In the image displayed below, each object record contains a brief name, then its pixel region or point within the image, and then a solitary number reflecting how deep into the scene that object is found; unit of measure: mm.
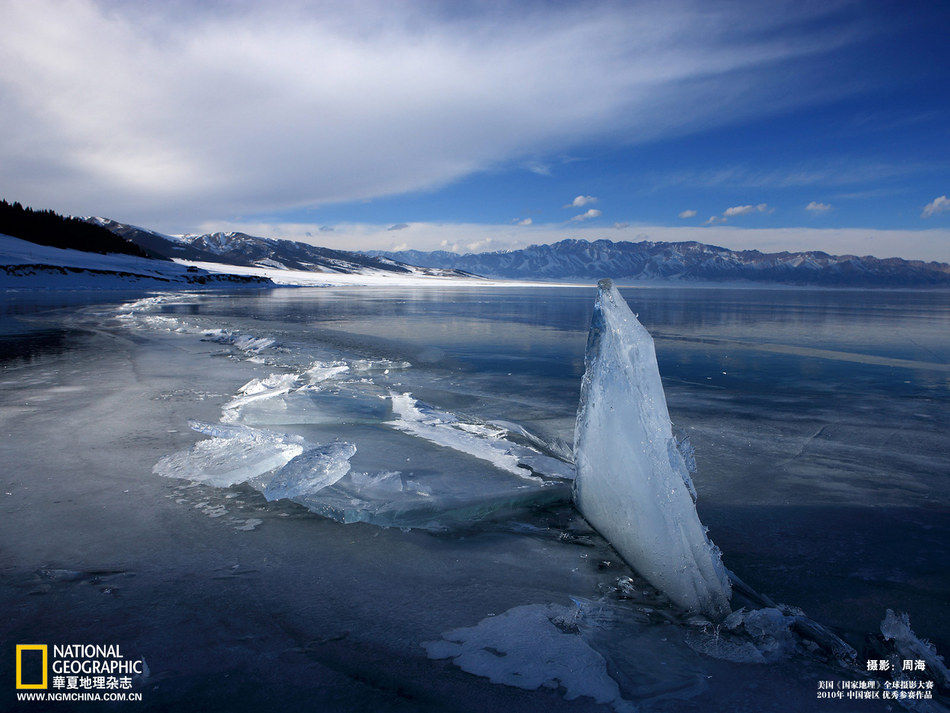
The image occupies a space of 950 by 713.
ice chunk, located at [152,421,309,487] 3555
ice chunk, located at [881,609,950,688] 2023
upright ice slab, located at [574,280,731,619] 2426
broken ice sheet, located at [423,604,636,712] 1874
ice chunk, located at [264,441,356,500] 3139
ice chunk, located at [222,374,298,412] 5563
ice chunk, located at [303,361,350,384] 7177
